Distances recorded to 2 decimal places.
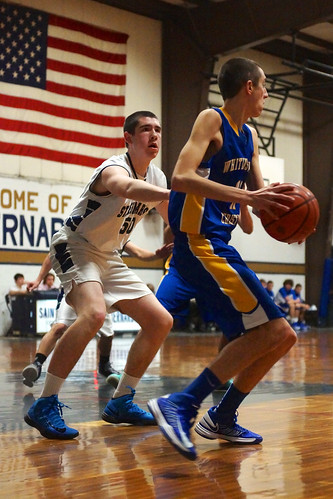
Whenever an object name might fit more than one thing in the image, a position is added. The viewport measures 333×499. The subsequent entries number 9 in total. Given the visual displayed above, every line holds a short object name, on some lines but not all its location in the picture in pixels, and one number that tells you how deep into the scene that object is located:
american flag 15.17
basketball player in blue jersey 3.39
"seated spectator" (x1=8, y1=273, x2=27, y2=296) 14.77
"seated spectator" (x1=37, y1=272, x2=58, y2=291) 14.73
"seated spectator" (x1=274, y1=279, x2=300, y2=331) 18.92
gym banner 15.13
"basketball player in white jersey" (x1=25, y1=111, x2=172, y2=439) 3.99
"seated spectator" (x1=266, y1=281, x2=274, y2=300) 17.92
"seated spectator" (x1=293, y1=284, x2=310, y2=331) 19.22
